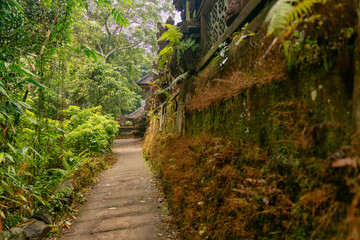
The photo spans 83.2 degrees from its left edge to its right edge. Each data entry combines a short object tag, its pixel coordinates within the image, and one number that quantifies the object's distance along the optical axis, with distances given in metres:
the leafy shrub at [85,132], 7.53
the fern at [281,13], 1.03
